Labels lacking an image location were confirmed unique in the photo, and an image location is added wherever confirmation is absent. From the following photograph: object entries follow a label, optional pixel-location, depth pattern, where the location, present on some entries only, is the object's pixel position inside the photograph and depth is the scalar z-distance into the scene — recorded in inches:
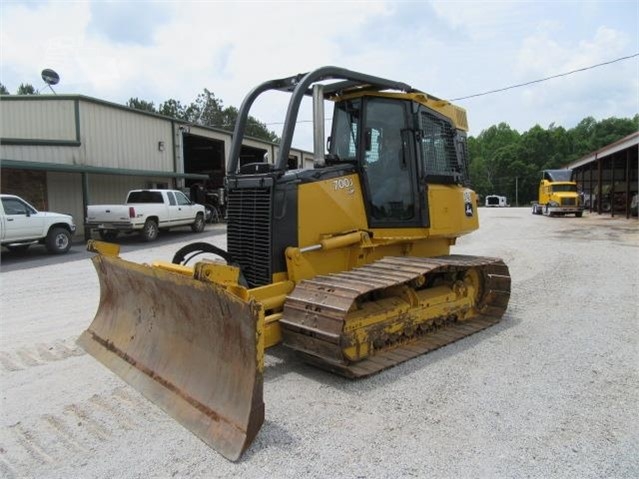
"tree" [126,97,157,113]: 2527.1
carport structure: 1101.7
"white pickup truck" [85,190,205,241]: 641.6
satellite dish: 827.1
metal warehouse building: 686.5
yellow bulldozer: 150.3
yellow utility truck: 1242.6
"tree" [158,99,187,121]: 2425.0
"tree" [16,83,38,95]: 2275.6
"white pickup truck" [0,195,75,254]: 512.9
